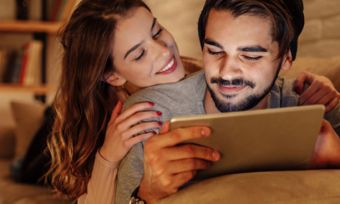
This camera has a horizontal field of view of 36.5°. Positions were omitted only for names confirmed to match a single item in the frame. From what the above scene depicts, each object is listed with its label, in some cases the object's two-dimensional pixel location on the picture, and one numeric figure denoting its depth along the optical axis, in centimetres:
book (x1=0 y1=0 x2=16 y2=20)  394
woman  110
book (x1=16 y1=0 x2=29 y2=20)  390
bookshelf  374
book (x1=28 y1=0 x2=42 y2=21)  401
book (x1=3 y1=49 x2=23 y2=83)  374
